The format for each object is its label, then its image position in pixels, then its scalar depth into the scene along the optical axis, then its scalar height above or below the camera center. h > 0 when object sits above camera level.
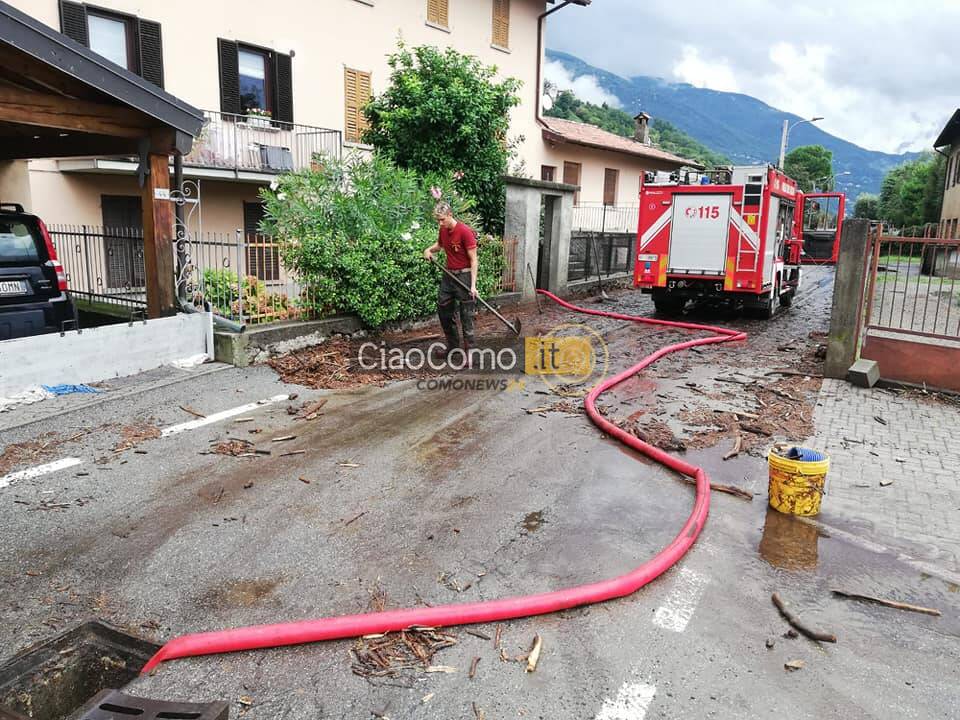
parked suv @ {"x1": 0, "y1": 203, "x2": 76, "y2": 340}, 6.88 -0.53
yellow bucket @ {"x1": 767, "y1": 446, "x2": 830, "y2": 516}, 4.60 -1.56
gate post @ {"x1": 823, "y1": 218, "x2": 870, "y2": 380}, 8.10 -0.55
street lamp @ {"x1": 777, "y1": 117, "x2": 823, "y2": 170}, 33.84 +5.62
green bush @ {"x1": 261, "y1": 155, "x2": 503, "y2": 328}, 8.98 +0.02
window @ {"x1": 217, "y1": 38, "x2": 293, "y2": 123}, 15.34 +3.58
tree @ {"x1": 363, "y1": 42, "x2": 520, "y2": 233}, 12.47 +2.23
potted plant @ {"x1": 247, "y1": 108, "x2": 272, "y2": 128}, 15.79 +2.68
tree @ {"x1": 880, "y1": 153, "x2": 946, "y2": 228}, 40.34 +4.33
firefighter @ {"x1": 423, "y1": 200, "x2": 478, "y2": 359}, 8.31 -0.34
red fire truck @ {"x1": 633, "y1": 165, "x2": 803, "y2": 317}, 12.28 +0.17
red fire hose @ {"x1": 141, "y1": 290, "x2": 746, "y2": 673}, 3.02 -1.75
